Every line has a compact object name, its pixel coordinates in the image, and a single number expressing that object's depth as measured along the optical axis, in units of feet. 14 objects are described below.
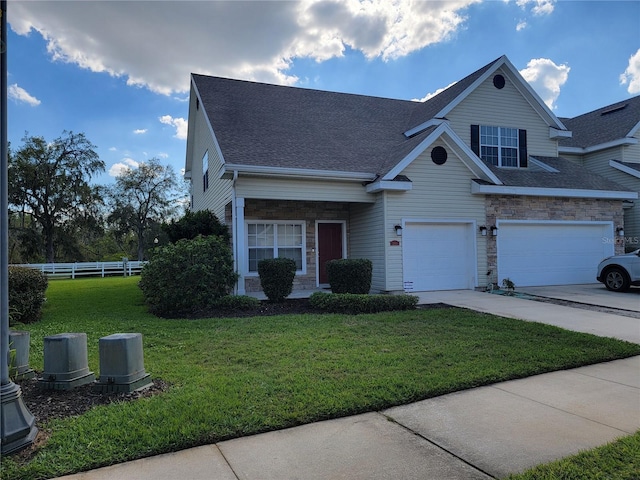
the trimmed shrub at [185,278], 31.96
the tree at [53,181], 115.65
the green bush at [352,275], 35.60
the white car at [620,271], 39.50
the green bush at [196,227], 41.11
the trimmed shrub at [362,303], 30.55
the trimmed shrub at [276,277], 34.86
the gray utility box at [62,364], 14.05
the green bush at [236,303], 32.12
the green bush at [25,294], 28.55
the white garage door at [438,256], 41.63
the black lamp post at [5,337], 9.90
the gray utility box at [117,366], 13.79
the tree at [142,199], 138.62
